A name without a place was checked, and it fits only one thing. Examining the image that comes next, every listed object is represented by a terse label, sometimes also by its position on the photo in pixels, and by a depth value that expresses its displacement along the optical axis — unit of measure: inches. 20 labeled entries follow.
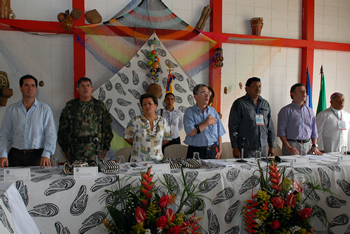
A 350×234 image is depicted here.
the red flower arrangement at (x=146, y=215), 56.7
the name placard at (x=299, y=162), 83.4
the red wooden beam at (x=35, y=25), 145.4
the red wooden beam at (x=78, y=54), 153.9
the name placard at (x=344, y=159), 90.7
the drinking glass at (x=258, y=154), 90.0
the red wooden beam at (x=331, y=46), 198.4
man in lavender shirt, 127.6
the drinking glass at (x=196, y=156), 84.7
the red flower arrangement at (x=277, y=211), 64.3
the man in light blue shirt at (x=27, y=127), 91.9
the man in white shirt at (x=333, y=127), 144.3
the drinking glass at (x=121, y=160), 82.5
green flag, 191.7
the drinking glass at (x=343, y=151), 99.7
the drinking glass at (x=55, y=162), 79.2
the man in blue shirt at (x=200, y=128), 103.2
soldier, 107.0
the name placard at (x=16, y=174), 63.7
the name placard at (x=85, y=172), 67.1
